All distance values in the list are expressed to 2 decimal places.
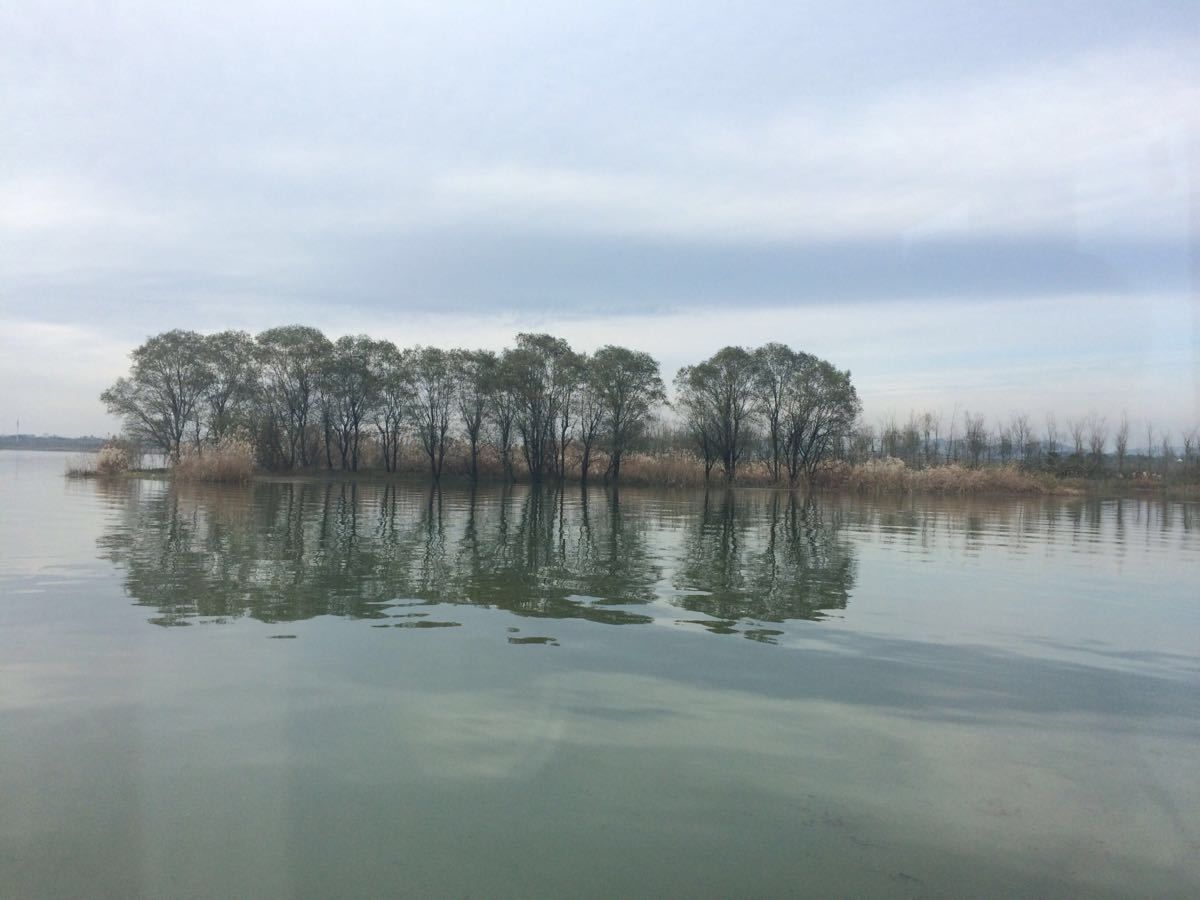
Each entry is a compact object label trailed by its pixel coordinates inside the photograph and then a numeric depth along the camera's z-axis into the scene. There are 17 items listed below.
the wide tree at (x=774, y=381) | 47.09
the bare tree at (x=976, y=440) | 58.62
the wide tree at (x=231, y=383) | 47.00
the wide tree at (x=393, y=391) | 49.03
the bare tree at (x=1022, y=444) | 58.97
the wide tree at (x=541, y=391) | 47.41
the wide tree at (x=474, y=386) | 48.41
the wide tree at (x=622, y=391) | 47.31
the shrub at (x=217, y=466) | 30.81
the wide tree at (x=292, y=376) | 47.72
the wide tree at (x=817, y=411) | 46.62
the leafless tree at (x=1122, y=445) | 54.88
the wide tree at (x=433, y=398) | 48.62
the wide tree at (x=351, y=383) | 48.16
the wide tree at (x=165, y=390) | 45.53
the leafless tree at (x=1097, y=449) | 54.59
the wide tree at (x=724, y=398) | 47.69
